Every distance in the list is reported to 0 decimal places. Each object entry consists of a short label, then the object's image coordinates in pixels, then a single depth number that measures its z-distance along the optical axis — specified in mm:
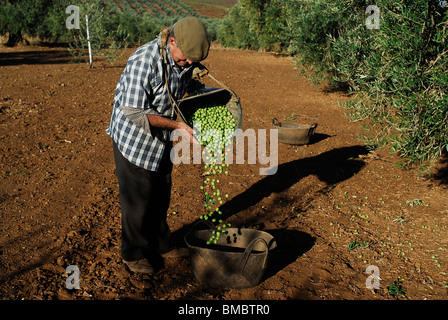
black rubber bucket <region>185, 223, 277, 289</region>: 3650
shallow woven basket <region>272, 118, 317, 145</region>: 8023
